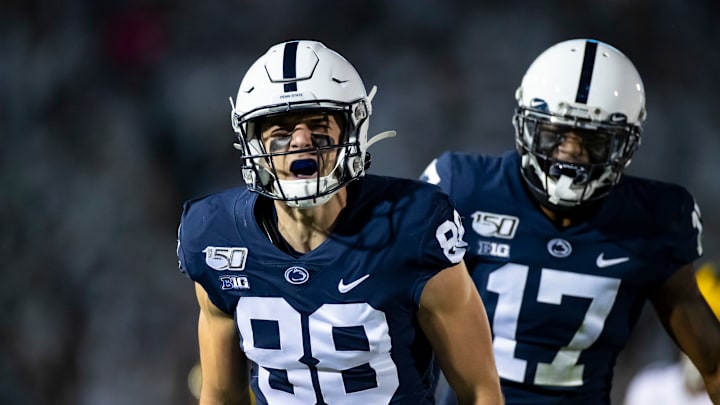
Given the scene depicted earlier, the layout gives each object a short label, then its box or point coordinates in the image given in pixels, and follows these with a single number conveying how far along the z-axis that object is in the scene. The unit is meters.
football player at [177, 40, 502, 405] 13.63
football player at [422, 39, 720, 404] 14.05
